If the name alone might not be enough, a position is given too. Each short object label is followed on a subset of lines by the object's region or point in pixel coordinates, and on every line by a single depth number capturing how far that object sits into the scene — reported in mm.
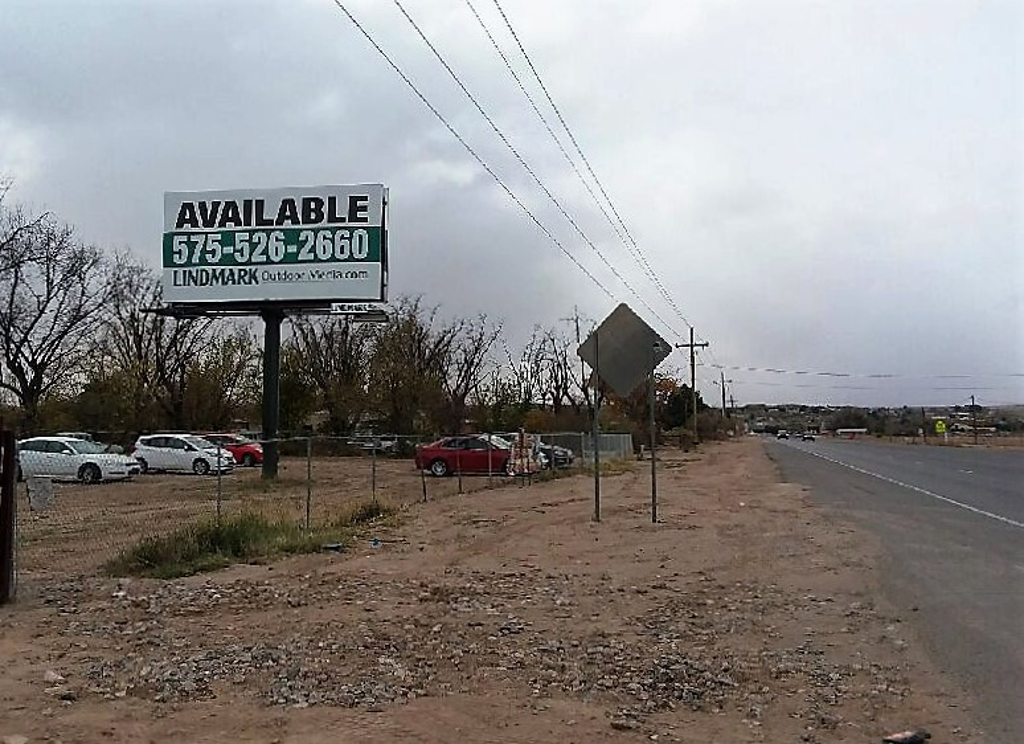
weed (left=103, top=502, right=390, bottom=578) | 13422
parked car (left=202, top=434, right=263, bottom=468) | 46006
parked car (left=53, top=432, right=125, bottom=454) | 38450
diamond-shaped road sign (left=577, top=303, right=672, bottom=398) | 17984
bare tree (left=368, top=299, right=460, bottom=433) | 66188
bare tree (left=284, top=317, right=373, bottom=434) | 67875
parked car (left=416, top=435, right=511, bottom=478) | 36719
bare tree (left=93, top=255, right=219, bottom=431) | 64688
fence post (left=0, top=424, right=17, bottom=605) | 11102
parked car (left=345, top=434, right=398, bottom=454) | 57250
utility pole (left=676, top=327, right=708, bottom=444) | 82375
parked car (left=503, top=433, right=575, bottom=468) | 37000
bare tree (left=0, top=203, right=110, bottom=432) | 54875
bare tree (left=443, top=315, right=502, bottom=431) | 74250
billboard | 35094
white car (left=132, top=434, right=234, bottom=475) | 40344
